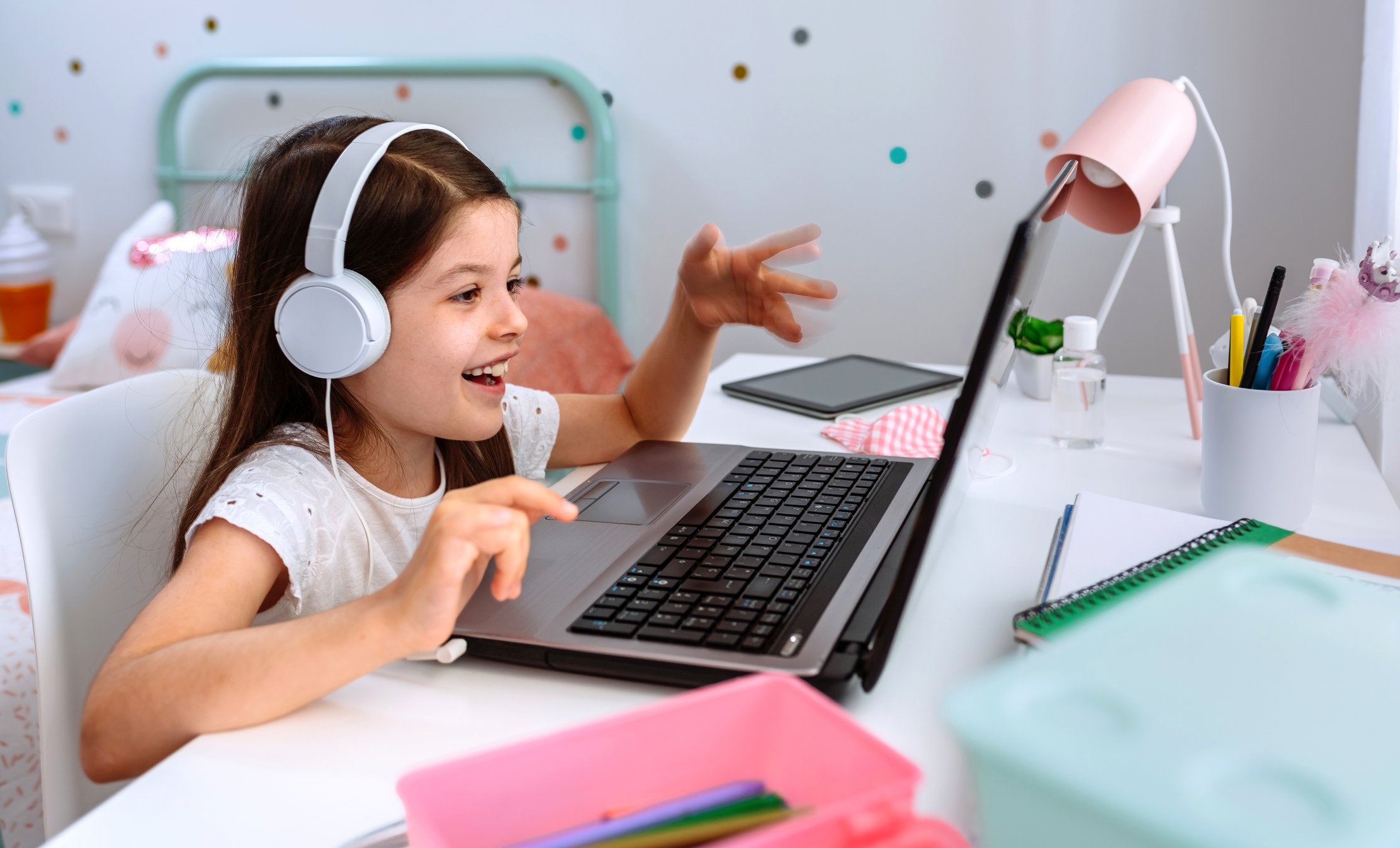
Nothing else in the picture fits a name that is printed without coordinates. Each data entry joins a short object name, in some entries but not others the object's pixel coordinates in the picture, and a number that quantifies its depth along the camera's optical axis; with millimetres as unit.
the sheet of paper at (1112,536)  664
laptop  573
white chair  775
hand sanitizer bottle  1054
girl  597
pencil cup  809
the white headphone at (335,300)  772
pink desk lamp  940
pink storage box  411
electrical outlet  2453
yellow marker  840
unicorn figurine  768
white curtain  957
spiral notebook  611
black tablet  1206
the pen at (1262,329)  807
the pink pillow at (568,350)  1907
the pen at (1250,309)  917
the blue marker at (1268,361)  820
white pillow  2047
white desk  509
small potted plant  1221
